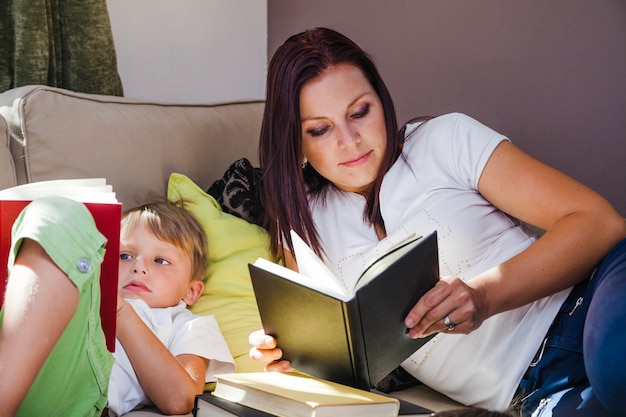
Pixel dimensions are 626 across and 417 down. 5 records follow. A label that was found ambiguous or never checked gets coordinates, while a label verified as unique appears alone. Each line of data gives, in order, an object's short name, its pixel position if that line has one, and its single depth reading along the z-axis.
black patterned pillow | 2.00
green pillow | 1.86
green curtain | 2.13
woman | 1.59
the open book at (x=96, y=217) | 1.46
